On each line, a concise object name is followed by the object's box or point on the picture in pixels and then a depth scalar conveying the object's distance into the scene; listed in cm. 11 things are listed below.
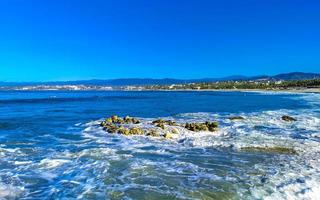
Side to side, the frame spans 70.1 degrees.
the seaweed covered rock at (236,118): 2125
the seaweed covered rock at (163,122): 1822
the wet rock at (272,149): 1143
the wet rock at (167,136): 1438
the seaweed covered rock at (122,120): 1984
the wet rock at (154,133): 1467
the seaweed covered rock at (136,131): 1536
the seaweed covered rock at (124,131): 1552
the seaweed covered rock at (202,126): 1599
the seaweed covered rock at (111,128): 1626
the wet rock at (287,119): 1989
